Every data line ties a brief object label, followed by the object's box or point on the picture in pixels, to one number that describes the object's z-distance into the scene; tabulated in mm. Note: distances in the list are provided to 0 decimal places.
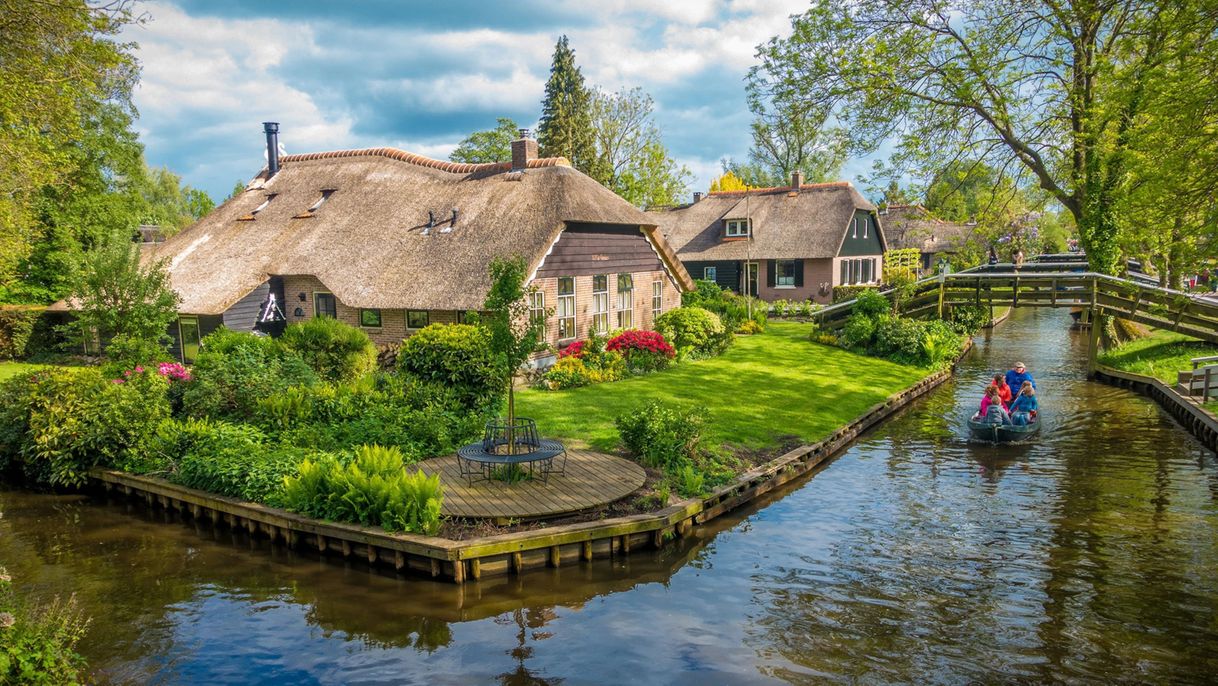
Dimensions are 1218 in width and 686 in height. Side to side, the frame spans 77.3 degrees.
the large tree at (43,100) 15414
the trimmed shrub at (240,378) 15977
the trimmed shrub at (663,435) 14109
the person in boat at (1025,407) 18047
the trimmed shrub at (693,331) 26641
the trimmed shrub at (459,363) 16500
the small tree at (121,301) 17906
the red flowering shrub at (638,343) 23581
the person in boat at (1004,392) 18875
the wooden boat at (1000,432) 17781
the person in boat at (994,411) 17812
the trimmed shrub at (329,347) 19594
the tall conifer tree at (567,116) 48031
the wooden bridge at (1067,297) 23625
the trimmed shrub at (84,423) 14914
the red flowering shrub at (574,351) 23031
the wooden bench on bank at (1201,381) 19484
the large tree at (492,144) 54969
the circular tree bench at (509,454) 12289
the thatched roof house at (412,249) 22734
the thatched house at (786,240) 42062
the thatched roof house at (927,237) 57719
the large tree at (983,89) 23453
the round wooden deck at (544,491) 11617
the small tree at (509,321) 12305
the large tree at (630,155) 52562
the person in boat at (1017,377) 19297
